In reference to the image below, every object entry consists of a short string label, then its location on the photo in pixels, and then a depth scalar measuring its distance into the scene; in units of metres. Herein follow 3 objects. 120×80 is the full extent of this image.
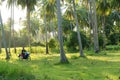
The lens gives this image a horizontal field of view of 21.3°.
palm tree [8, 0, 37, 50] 50.20
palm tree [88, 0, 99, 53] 38.44
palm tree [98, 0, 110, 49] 53.53
